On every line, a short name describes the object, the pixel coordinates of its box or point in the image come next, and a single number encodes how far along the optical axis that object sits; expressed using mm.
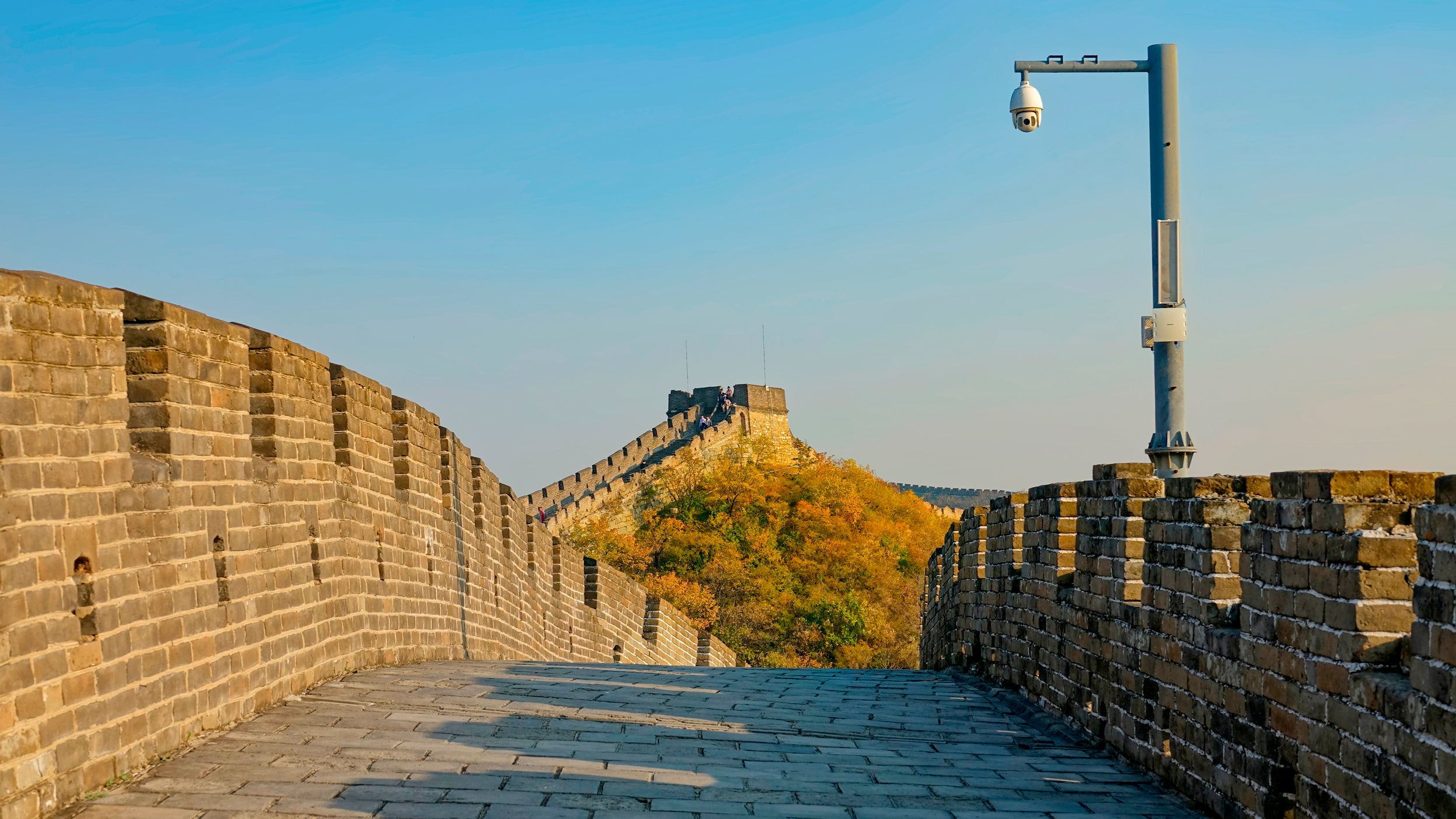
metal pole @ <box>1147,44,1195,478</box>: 7164
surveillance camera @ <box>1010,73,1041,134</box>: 8039
